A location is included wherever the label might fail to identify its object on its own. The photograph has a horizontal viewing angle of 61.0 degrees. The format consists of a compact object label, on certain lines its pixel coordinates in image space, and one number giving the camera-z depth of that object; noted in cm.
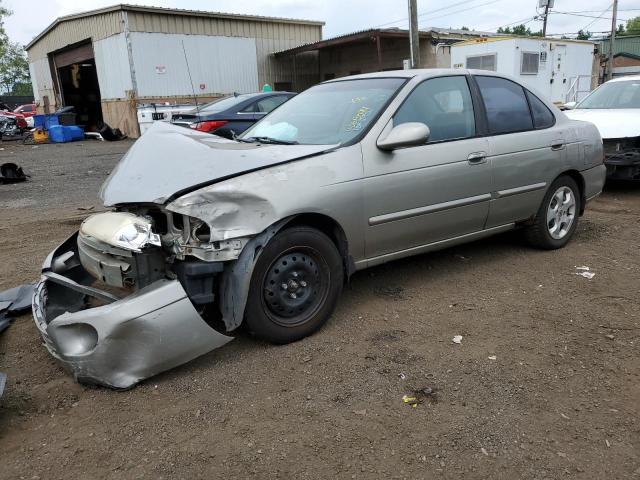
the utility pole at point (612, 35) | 2408
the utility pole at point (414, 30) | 1343
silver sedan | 298
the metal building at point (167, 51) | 2056
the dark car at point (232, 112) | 966
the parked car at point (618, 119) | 742
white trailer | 1636
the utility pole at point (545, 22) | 2804
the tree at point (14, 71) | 6839
